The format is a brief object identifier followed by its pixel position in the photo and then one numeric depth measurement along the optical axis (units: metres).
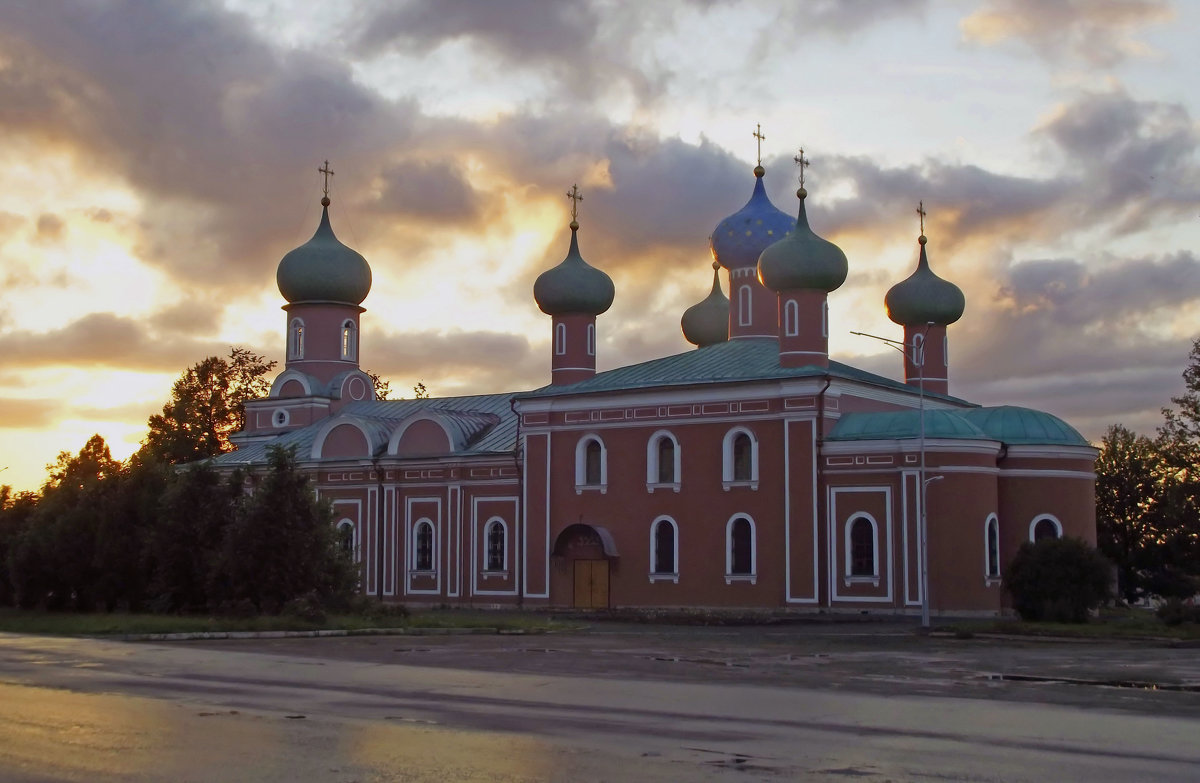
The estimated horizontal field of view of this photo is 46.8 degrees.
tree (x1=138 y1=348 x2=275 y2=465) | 68.62
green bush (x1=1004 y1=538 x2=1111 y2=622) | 32.69
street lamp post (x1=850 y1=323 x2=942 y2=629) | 33.22
